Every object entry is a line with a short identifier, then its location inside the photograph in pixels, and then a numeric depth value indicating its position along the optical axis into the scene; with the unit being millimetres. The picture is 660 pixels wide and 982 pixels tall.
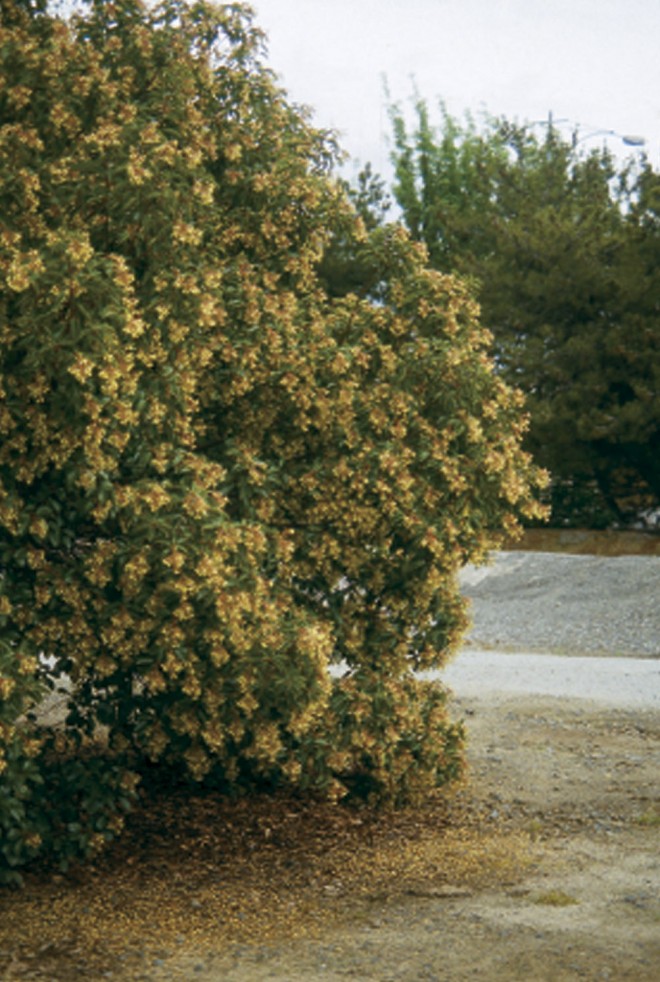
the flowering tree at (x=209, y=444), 6301
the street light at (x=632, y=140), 29333
